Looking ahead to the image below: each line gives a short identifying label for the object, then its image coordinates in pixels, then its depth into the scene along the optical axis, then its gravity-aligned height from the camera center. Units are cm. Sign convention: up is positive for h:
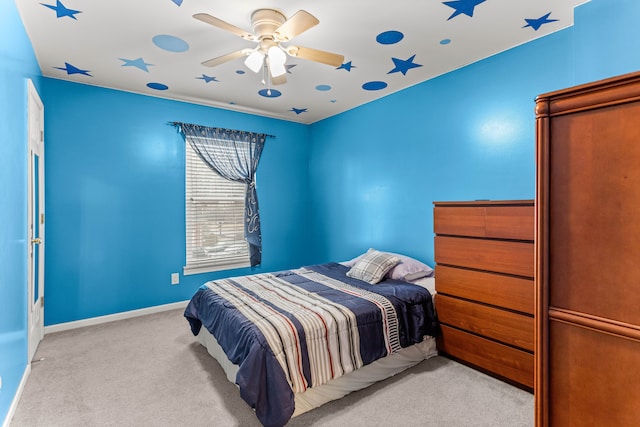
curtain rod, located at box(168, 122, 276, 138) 396 +108
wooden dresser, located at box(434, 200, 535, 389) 221 -51
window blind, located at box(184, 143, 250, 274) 414 -8
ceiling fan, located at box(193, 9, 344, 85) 212 +113
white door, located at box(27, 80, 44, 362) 266 -4
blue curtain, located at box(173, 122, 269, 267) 416 +74
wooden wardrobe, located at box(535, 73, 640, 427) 85 -12
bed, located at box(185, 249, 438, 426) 189 -80
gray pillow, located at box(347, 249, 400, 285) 315 -52
